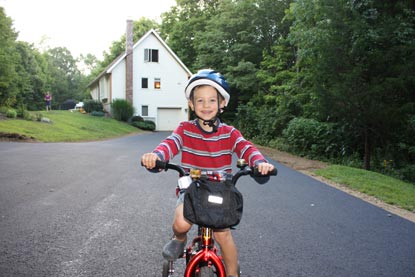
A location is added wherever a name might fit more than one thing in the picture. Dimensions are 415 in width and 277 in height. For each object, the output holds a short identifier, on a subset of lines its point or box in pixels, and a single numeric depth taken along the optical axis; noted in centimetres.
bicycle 246
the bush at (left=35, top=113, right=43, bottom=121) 2394
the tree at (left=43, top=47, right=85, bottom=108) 7612
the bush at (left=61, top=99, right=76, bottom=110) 6800
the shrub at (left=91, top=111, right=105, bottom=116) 3598
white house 3688
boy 288
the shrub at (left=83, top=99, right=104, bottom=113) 3781
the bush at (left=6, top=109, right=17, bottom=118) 2203
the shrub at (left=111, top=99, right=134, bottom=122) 3491
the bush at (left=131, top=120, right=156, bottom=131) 3500
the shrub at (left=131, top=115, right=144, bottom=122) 3578
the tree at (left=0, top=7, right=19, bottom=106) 2508
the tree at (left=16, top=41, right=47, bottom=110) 4994
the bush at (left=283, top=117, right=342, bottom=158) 1528
